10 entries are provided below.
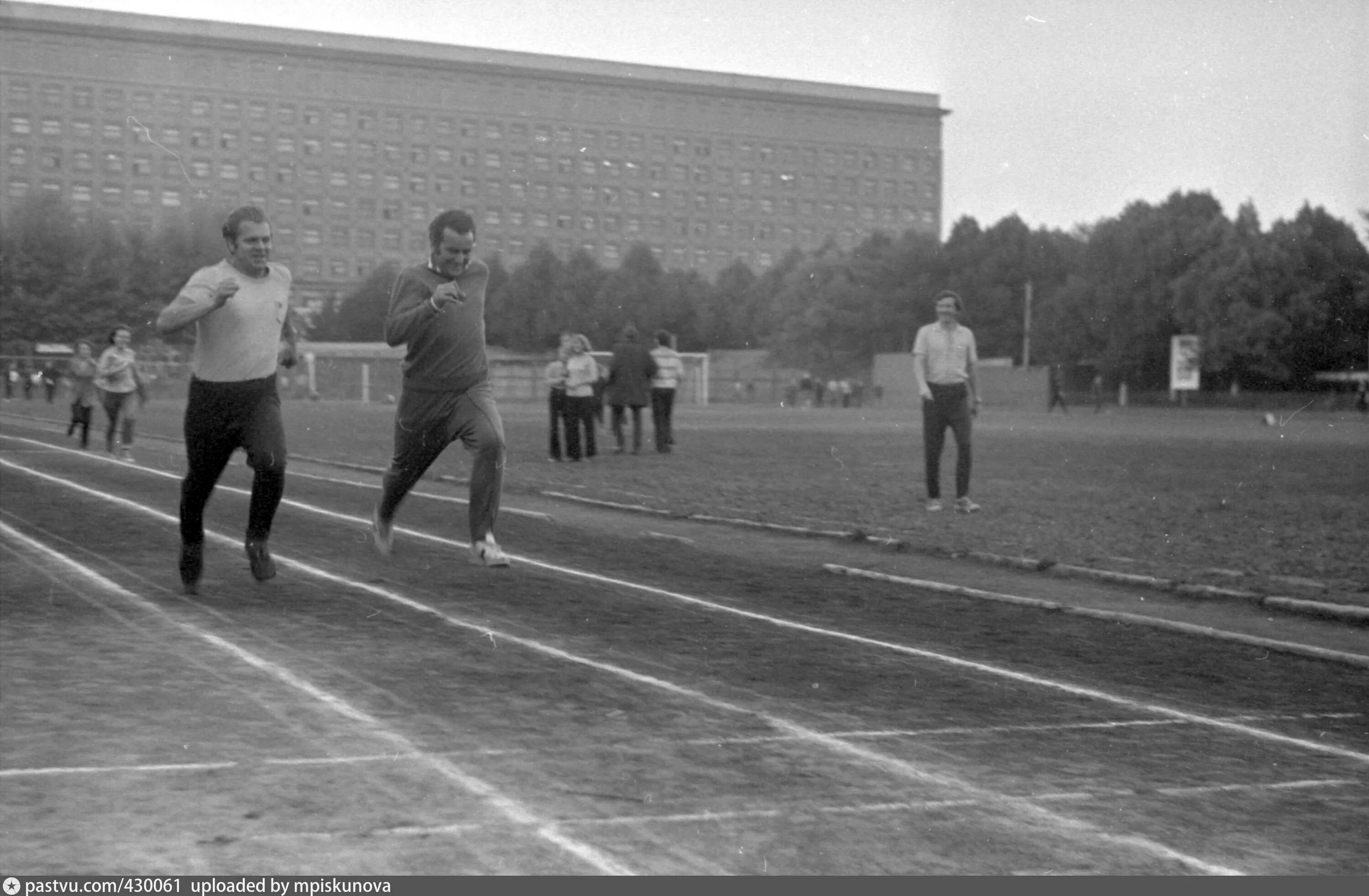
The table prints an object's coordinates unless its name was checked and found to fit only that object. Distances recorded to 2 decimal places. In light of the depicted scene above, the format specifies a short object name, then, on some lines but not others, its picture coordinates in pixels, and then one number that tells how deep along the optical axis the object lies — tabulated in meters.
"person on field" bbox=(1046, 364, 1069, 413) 65.50
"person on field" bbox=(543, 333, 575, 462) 22.59
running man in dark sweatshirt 8.20
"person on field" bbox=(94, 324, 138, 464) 21.88
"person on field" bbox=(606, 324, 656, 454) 24.00
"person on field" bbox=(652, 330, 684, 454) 24.58
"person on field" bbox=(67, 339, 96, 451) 24.84
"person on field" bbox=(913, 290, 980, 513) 14.09
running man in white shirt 7.71
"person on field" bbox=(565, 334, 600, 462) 22.50
